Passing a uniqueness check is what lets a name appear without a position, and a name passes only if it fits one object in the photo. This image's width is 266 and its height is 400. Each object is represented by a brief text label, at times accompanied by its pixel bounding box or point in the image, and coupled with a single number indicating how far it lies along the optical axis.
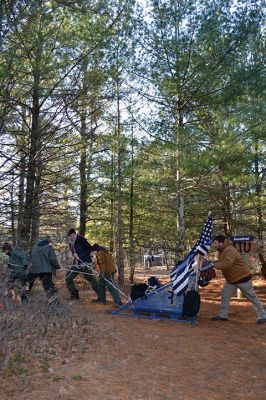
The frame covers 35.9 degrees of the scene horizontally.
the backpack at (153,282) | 9.34
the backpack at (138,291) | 9.16
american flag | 8.55
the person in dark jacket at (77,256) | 10.20
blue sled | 8.76
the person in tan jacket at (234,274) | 8.58
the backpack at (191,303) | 8.38
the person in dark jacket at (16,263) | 9.06
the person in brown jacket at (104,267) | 10.13
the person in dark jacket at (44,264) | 9.35
